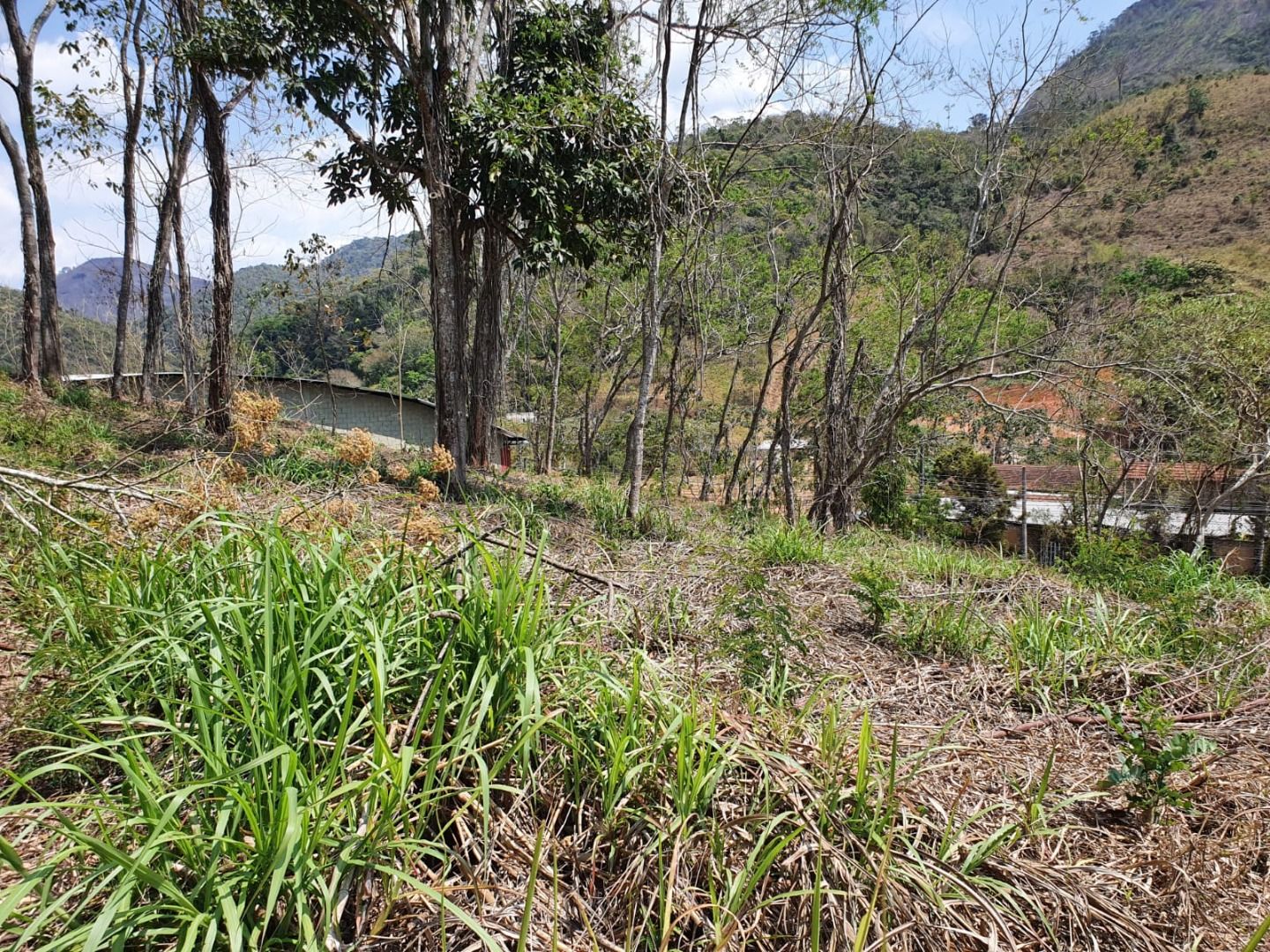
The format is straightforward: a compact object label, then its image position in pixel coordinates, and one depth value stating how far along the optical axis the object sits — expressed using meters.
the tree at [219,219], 7.62
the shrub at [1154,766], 1.94
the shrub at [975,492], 16.99
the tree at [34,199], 9.34
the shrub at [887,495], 13.84
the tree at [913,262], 8.29
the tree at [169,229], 10.48
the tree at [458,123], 6.36
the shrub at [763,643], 2.40
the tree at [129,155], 10.19
